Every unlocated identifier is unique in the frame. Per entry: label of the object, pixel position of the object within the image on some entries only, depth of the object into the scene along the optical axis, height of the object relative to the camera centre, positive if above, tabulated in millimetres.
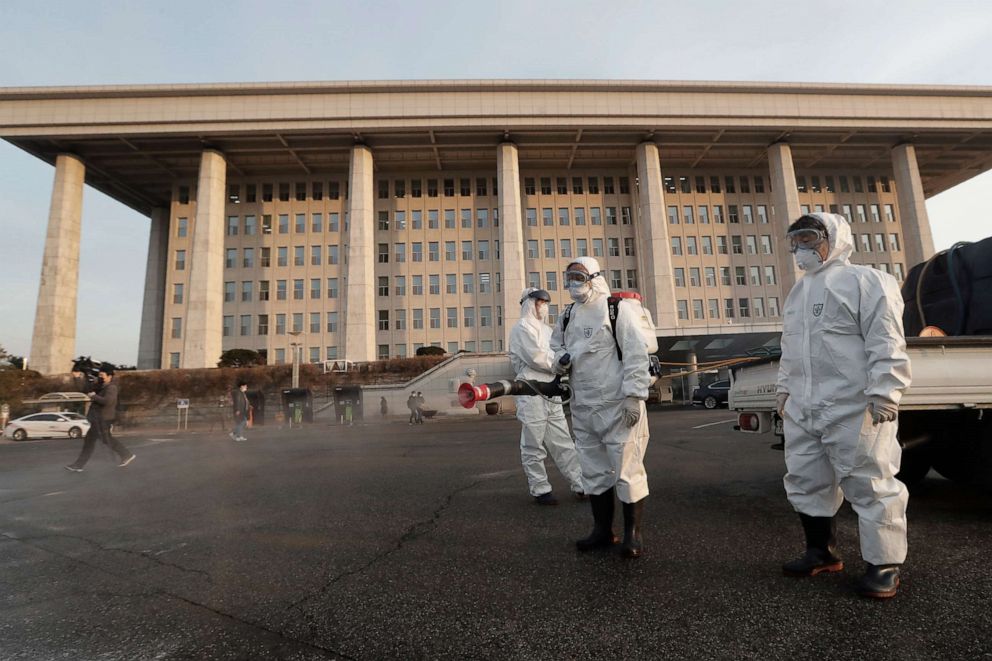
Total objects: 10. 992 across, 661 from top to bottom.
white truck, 3580 -231
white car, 22453 -692
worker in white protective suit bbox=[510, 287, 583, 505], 5129 -244
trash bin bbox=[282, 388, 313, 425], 24641 -272
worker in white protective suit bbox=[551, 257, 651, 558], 3455 -94
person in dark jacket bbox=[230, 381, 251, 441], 15609 -258
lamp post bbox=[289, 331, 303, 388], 29903 +2004
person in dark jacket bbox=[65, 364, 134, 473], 8602 -95
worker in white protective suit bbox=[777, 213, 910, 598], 2664 -118
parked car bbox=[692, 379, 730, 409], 23422 -528
